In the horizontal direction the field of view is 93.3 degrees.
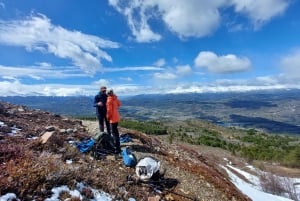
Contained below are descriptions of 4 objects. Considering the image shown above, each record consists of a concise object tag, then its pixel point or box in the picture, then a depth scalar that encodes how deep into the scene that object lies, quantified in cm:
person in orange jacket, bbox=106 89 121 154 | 694
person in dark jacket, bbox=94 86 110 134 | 741
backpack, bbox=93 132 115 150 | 670
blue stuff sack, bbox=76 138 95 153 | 644
